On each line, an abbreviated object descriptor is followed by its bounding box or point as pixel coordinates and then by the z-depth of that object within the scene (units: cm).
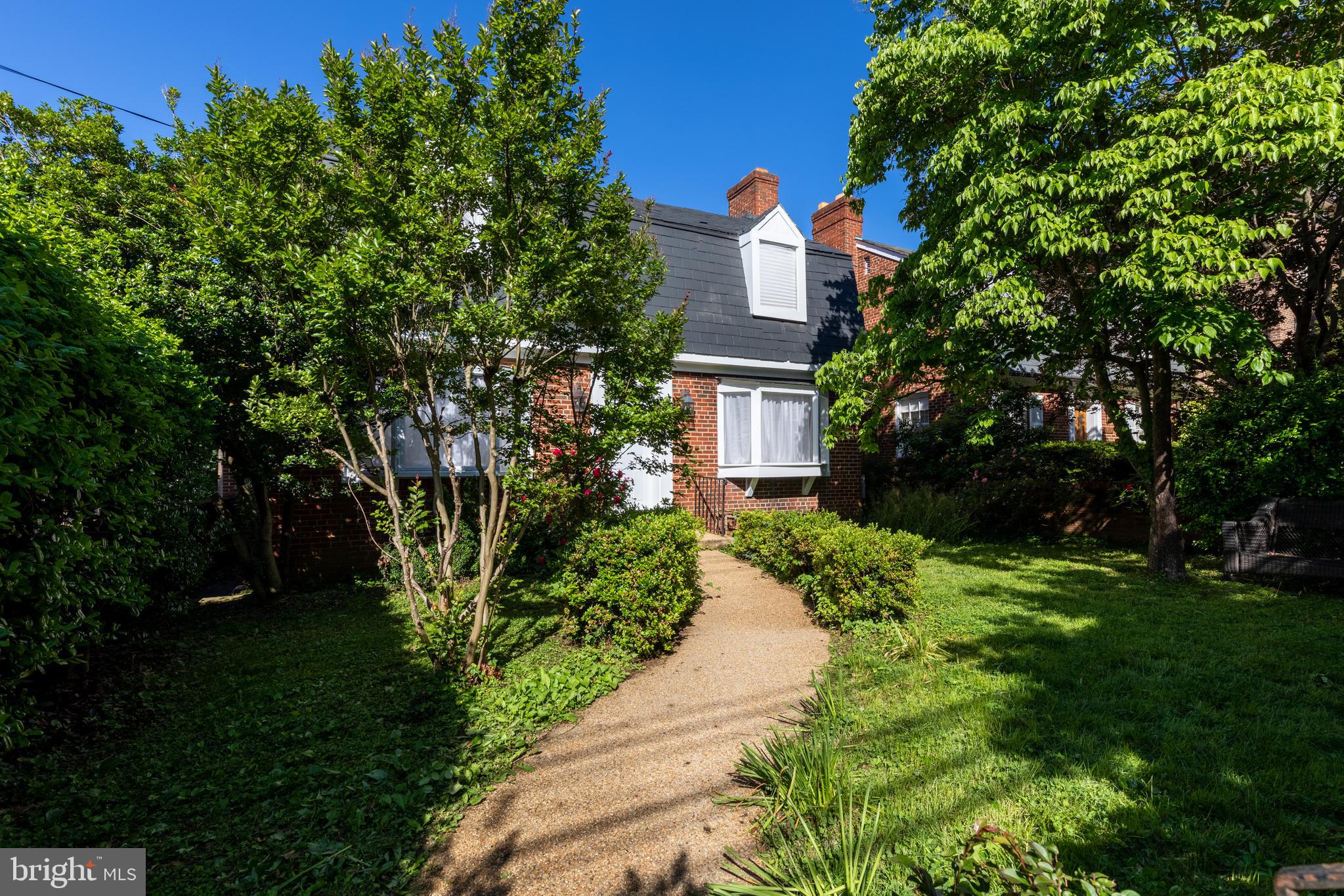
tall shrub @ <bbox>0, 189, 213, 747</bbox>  254
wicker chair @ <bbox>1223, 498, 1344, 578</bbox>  651
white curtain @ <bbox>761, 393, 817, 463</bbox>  1158
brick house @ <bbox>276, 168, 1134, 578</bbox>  1093
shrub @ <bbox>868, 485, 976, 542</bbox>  1076
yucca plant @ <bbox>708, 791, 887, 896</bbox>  223
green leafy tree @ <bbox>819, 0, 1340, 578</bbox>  562
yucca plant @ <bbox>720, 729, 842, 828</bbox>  283
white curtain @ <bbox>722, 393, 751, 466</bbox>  1120
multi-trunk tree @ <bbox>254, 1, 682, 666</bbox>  414
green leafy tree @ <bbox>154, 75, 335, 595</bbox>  469
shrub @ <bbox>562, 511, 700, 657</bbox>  502
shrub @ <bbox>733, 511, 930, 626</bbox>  555
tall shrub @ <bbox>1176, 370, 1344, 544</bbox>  693
